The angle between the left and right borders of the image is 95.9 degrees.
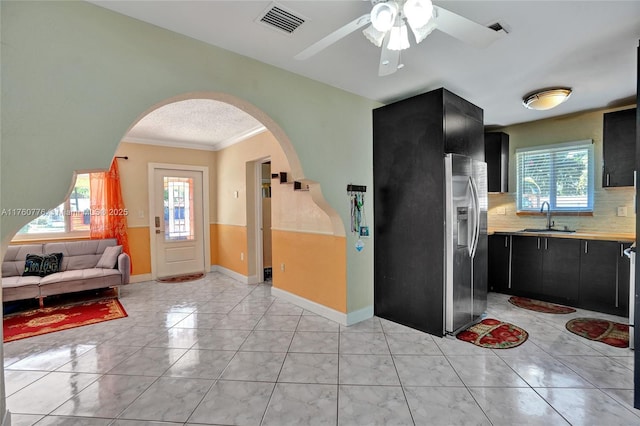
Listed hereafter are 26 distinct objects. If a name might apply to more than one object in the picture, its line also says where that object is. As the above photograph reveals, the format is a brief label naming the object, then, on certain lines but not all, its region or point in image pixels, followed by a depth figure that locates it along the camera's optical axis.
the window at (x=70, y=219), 4.49
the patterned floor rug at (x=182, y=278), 5.27
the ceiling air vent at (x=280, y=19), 1.86
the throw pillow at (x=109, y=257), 4.45
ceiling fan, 1.37
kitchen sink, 4.10
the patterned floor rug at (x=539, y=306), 3.55
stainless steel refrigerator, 2.85
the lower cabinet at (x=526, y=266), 3.92
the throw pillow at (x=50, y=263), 4.07
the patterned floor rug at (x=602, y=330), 2.77
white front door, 5.49
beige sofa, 3.72
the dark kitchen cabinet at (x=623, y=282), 3.27
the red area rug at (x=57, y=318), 3.14
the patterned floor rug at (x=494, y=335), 2.75
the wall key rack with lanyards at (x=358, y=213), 3.27
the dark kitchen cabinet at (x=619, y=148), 3.41
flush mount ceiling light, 3.08
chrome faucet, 4.24
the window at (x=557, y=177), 3.96
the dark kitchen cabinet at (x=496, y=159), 4.45
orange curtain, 4.83
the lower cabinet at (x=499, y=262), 4.20
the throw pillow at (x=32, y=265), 4.00
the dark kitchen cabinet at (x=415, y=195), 2.88
